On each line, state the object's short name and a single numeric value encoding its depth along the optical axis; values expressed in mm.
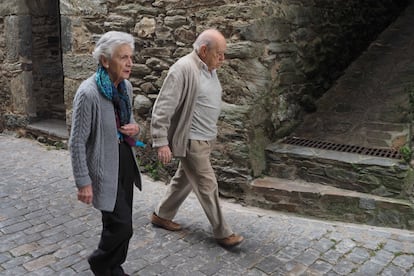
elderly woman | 2268
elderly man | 2916
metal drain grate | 3695
